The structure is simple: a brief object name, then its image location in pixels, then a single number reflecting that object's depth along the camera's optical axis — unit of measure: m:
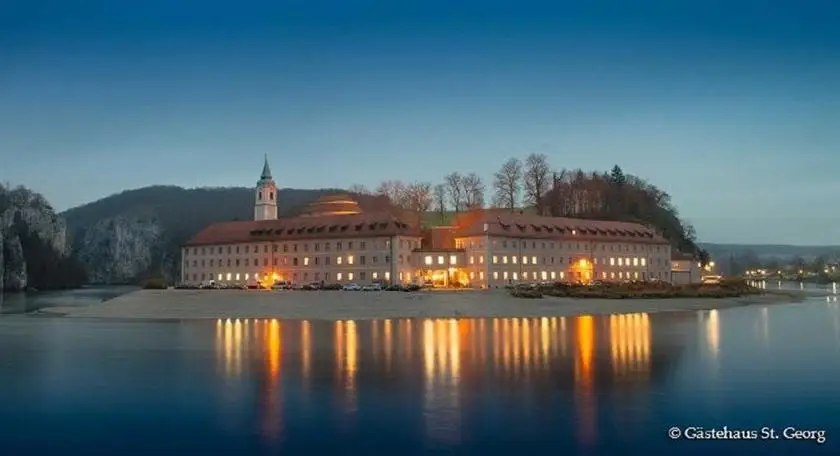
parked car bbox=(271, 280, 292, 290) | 86.76
